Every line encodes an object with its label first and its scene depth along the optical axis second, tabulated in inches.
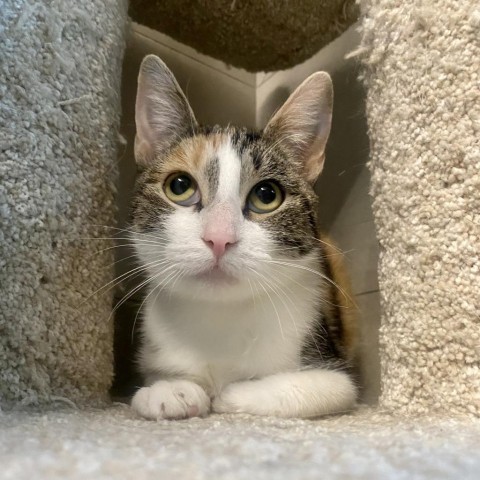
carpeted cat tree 8.1
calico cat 9.3
